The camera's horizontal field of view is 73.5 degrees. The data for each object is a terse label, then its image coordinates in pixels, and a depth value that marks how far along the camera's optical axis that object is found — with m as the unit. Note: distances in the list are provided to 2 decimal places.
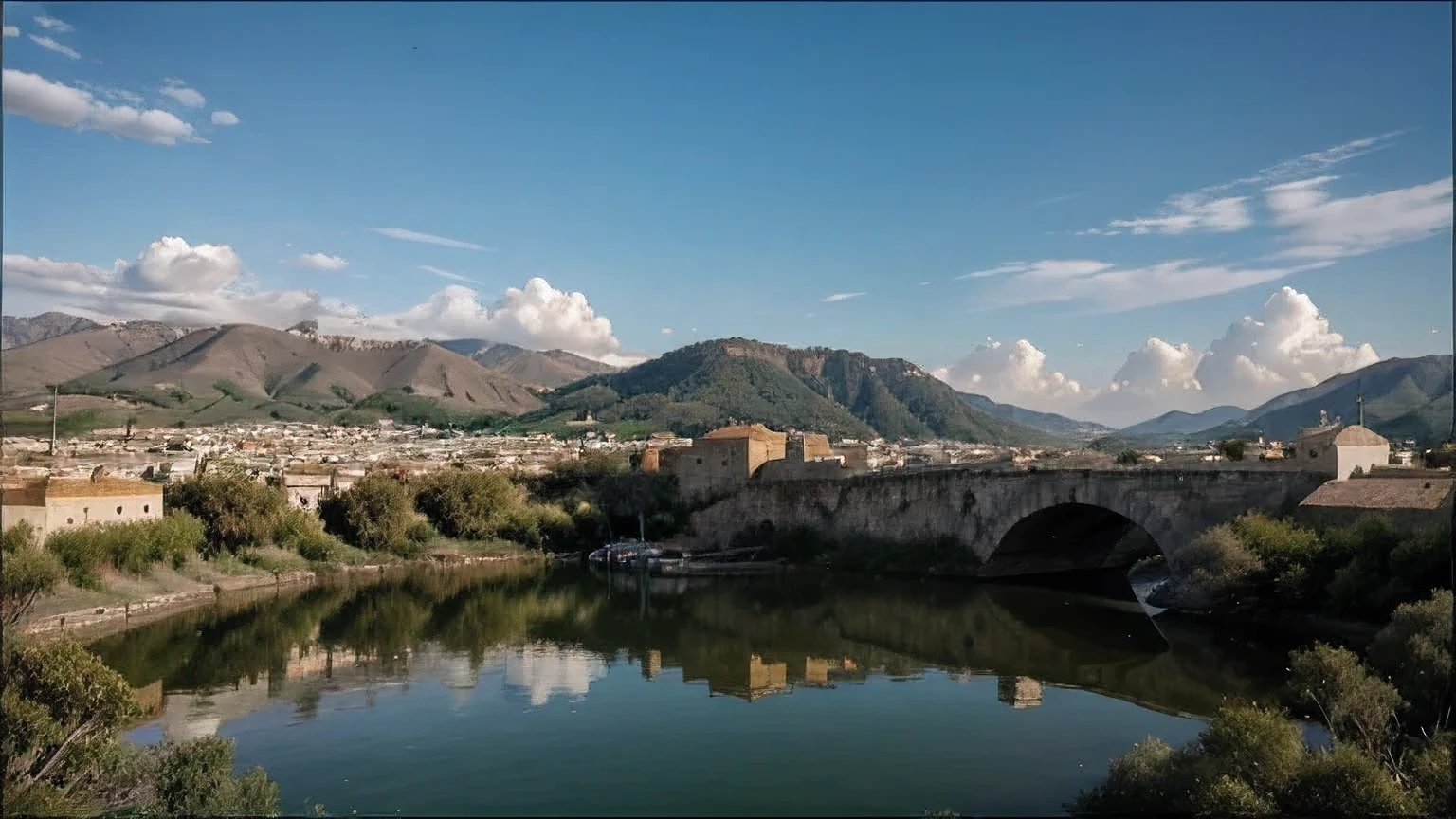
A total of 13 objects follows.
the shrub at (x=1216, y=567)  23.33
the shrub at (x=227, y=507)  34.44
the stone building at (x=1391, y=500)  22.12
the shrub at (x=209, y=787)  11.22
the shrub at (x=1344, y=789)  10.67
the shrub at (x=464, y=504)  45.41
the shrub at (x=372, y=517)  41.28
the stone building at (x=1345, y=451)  25.90
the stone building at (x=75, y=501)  27.84
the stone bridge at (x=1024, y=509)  28.16
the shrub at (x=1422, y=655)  13.73
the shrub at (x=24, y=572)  21.30
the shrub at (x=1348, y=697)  12.89
